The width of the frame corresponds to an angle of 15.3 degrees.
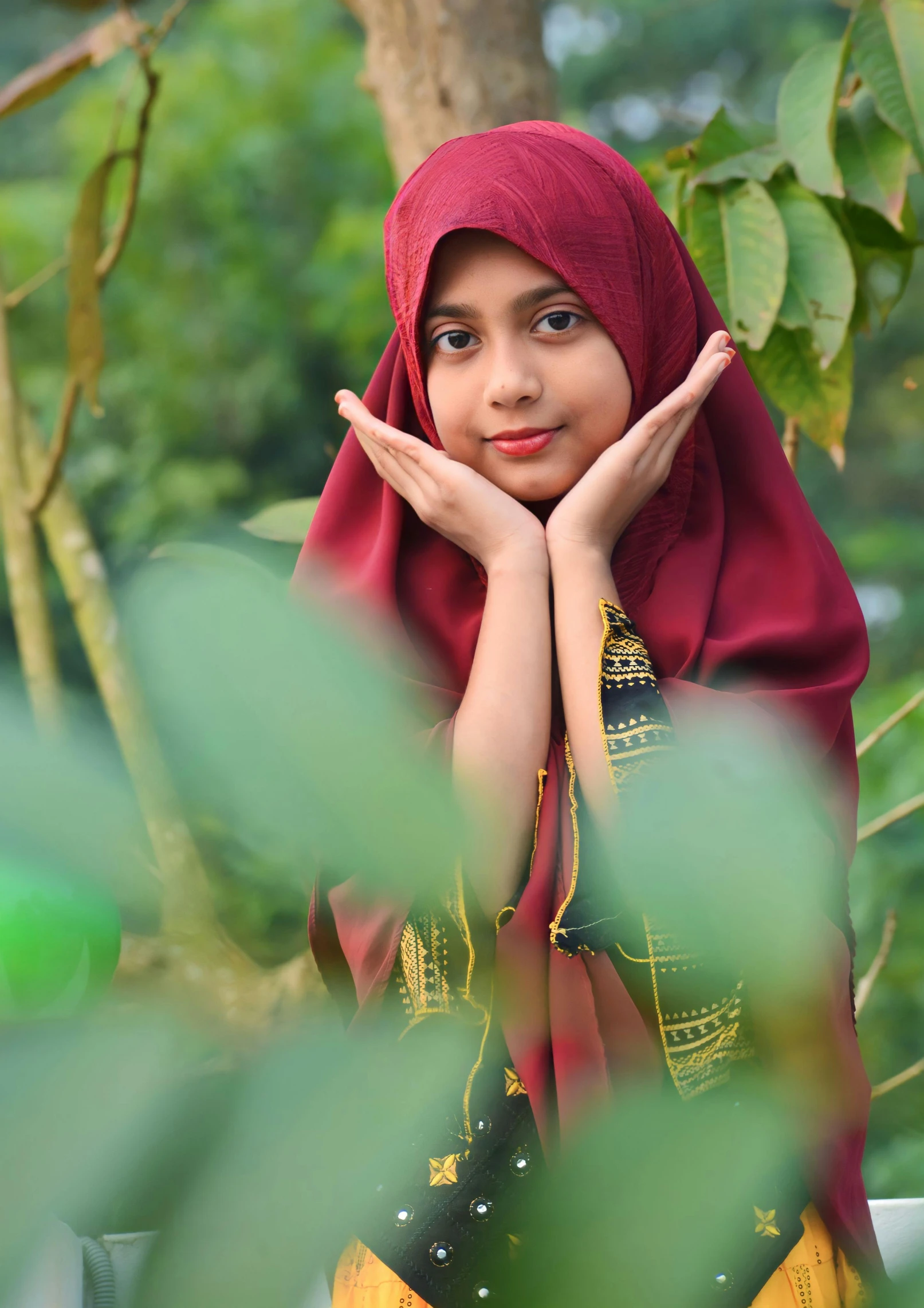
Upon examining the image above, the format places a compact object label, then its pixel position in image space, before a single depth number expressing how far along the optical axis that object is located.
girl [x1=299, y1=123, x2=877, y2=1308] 1.76
